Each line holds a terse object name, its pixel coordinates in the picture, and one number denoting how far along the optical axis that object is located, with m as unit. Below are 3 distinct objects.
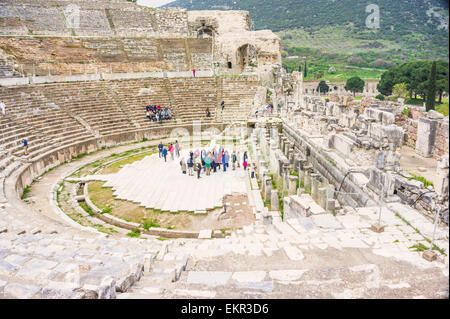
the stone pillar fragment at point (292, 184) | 10.44
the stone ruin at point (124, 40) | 25.92
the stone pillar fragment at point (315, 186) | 9.62
